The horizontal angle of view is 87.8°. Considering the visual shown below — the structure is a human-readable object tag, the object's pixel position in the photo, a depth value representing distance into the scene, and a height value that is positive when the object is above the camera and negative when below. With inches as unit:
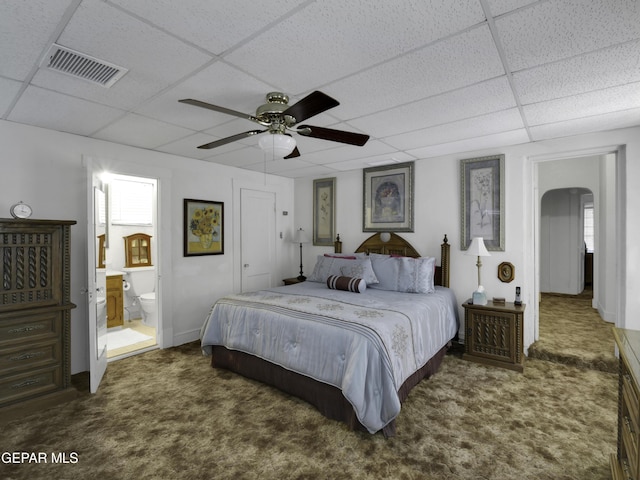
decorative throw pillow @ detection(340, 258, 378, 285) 162.6 -15.4
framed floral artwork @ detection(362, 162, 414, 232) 186.2 +24.1
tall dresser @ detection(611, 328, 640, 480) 55.6 -32.2
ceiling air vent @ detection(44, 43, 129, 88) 76.3 +42.7
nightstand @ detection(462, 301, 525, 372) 136.9 -40.6
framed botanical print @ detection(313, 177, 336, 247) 218.2 +19.0
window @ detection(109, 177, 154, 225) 208.4 +25.4
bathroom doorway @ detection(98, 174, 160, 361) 193.5 -13.5
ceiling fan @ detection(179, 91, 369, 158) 85.0 +31.7
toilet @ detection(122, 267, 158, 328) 195.4 -31.2
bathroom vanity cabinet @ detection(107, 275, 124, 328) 192.2 -35.5
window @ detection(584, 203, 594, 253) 297.1 +13.4
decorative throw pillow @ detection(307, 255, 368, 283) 174.4 -14.6
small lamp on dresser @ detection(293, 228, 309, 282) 222.1 +2.0
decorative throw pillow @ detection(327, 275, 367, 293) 153.0 -20.7
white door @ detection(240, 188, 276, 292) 202.4 +1.3
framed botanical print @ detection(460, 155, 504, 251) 158.1 +18.9
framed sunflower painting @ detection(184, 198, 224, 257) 173.4 +7.0
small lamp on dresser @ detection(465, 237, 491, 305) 149.5 -6.2
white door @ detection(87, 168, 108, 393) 119.1 -17.5
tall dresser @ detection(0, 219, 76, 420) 105.3 -24.6
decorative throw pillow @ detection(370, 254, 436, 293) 153.4 -16.5
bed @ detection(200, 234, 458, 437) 93.8 -32.9
